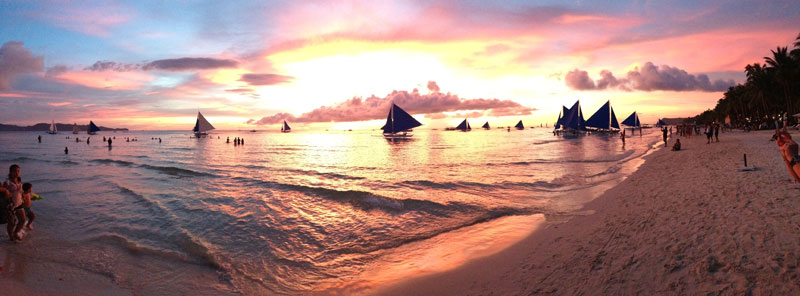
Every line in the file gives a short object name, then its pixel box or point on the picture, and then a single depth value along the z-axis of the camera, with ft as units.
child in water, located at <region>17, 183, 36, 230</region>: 25.80
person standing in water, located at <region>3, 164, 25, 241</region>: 24.47
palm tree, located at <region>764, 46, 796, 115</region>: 154.92
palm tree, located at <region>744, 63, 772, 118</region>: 173.99
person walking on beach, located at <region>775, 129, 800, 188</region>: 26.14
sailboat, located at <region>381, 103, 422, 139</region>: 238.89
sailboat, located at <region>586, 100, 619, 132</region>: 222.69
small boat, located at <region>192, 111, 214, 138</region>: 302.45
